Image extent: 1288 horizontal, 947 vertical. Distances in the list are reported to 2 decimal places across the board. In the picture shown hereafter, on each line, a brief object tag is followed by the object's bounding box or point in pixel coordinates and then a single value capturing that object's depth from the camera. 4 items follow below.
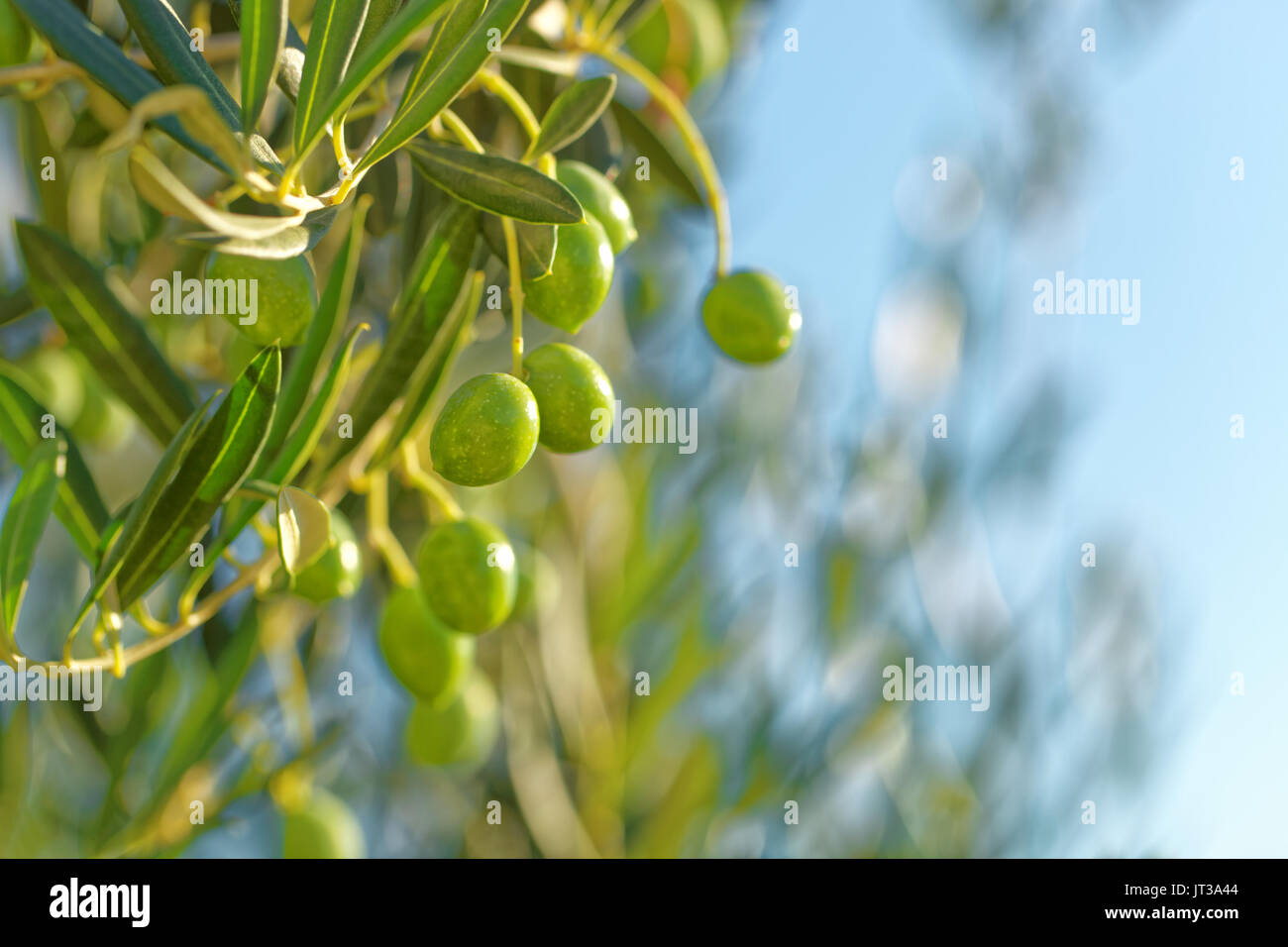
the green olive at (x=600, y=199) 0.47
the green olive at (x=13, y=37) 0.49
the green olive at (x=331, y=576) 0.49
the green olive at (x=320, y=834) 0.55
